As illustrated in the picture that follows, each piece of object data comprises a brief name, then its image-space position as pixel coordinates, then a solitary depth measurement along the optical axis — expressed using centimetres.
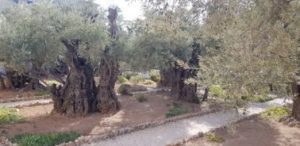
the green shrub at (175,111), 981
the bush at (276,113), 1022
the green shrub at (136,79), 1756
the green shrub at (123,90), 1294
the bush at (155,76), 1846
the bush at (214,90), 1121
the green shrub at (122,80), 1677
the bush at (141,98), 1151
